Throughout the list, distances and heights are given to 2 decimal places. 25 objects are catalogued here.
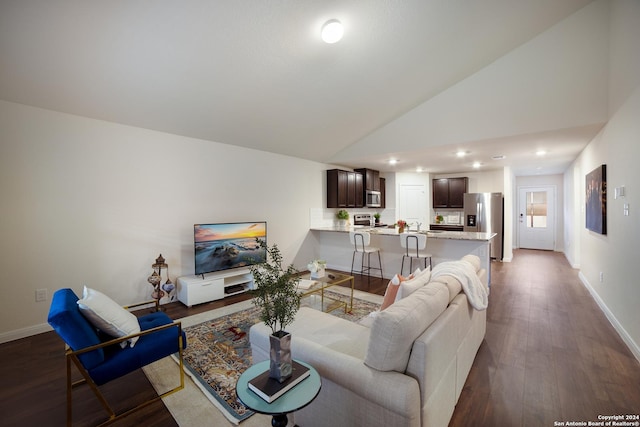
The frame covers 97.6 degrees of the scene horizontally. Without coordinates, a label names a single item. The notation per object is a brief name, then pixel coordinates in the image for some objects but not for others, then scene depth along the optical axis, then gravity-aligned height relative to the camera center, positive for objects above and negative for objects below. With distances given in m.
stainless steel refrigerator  7.07 -0.18
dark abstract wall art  3.59 +0.11
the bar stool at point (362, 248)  5.13 -0.72
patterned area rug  2.08 -1.35
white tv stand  3.99 -1.12
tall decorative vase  1.40 -0.73
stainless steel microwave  7.24 +0.31
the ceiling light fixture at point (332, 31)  2.91 +1.92
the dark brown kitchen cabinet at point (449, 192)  7.90 +0.51
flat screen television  4.20 -0.51
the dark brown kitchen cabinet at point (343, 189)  6.55 +0.52
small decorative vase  3.83 -0.84
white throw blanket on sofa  2.21 -0.57
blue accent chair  1.71 -0.96
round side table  1.24 -0.87
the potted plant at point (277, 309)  1.41 -0.49
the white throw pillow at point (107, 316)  1.91 -0.72
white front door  8.73 -0.28
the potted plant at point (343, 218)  7.02 -0.18
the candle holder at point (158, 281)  3.62 -0.88
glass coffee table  3.51 -0.96
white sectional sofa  1.37 -0.86
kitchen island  4.52 -0.69
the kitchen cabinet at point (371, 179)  7.20 +0.84
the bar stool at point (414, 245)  4.62 -0.58
